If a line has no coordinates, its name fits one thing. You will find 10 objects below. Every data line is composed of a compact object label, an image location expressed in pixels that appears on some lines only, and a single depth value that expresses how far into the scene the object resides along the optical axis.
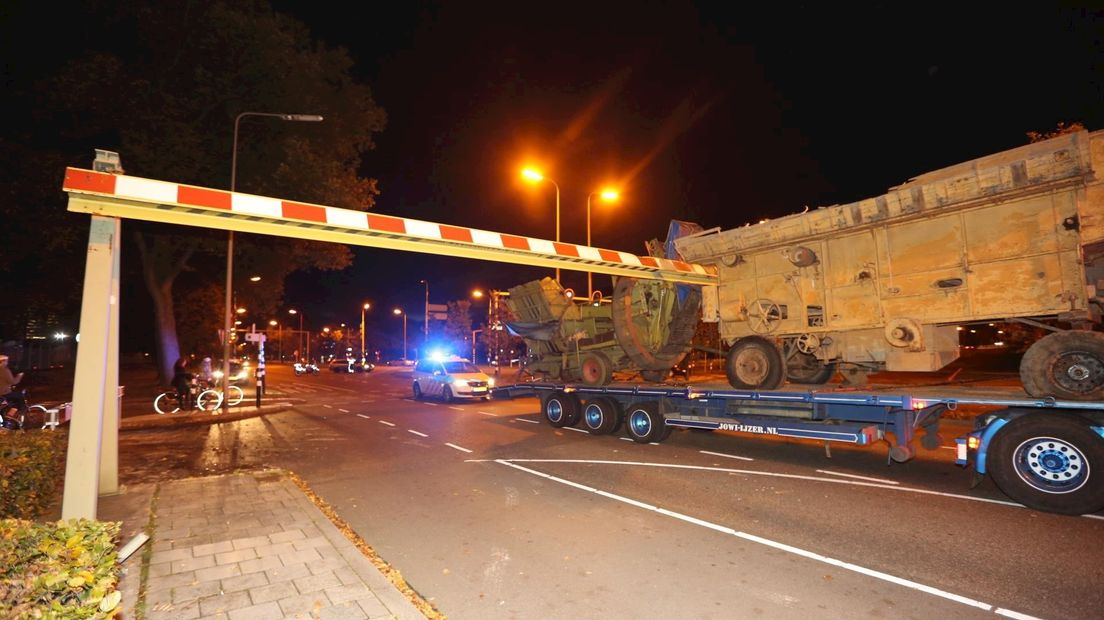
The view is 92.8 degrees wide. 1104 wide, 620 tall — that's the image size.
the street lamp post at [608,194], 17.46
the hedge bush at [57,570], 2.13
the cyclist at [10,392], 10.06
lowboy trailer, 5.74
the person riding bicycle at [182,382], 16.84
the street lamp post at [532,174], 15.82
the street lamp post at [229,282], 15.76
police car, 19.30
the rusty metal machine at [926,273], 6.18
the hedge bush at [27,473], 5.21
